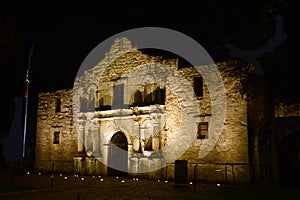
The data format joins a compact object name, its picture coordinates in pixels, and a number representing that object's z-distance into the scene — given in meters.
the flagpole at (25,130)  24.90
